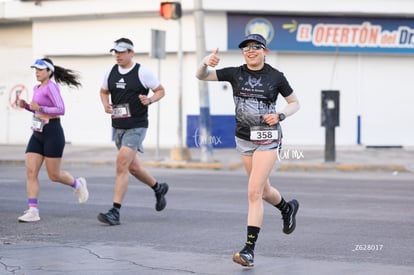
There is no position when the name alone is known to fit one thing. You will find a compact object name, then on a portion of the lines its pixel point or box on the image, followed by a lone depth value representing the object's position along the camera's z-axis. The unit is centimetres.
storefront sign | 2400
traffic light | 1897
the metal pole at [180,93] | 1973
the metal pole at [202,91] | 1916
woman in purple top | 992
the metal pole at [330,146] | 1891
